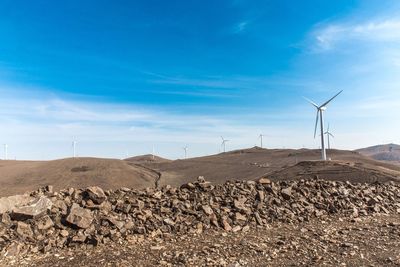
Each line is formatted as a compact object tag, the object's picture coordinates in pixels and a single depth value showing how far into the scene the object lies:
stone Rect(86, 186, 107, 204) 12.49
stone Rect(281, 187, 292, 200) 15.23
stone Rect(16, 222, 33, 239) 10.09
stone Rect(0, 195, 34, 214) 11.84
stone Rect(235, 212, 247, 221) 12.64
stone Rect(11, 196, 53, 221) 10.95
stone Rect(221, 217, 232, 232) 11.87
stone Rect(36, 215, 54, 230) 10.46
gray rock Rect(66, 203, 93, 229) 10.68
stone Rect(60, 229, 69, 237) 10.25
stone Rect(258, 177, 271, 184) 16.70
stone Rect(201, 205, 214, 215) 12.53
